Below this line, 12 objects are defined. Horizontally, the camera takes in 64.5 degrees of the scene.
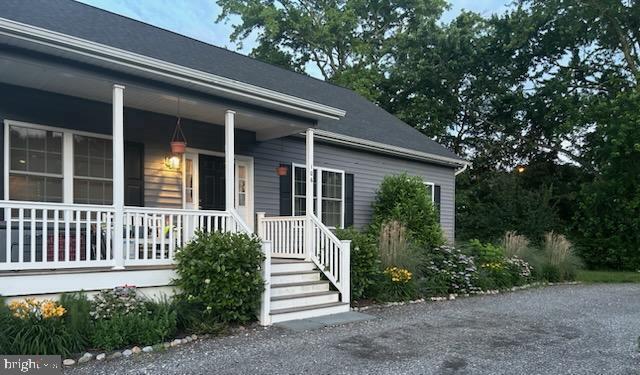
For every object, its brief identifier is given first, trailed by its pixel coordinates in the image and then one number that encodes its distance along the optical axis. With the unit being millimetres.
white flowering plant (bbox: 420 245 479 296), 9224
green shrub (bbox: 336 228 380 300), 7973
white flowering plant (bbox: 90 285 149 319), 5371
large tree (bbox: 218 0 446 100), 26328
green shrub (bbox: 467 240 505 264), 10742
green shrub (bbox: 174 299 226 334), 5836
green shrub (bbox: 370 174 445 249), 11117
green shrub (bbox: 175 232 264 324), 6008
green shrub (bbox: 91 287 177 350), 5102
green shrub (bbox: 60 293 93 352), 5004
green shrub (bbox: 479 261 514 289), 10398
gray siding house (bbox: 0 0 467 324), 5727
